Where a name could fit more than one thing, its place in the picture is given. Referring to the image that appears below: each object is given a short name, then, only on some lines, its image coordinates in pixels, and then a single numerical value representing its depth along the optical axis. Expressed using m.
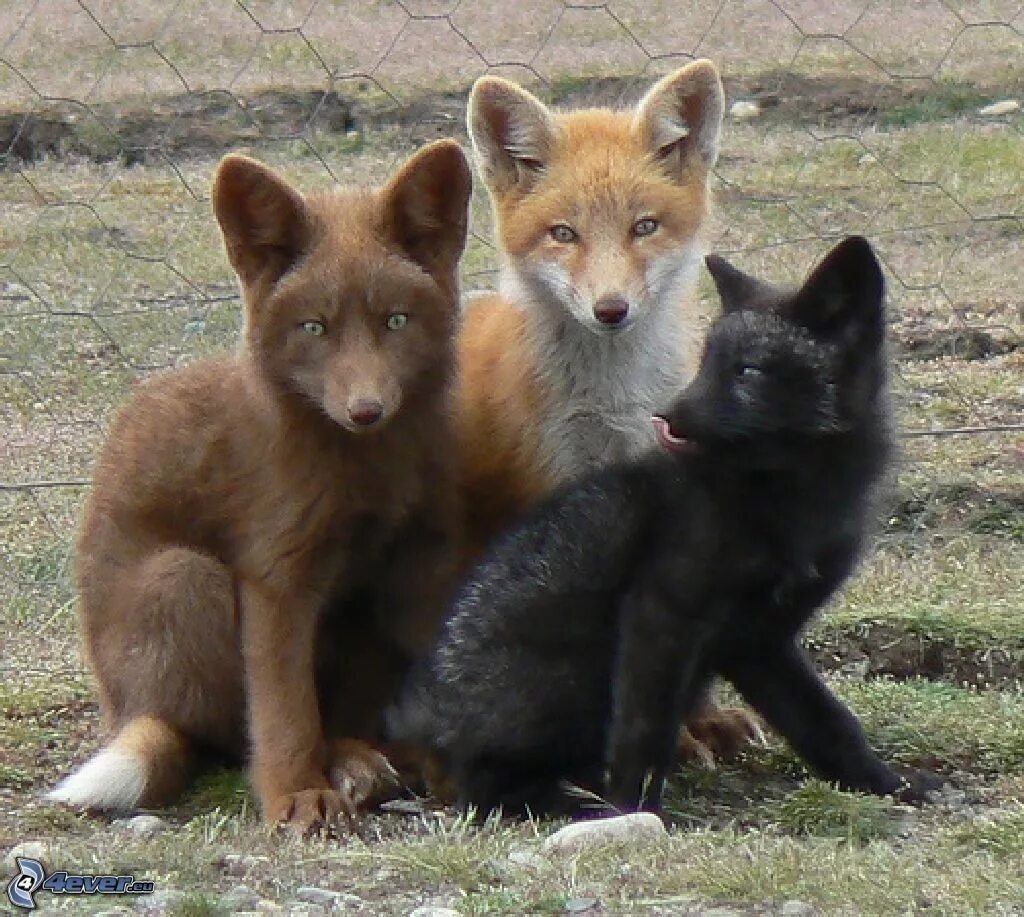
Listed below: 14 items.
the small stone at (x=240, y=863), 7.24
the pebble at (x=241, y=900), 6.64
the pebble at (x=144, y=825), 8.44
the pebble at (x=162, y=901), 6.51
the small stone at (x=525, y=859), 7.11
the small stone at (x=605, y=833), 7.45
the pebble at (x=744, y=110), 23.44
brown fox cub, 8.73
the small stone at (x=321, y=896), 6.74
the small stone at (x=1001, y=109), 23.44
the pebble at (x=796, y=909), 6.42
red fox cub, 9.64
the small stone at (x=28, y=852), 7.08
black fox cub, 8.13
